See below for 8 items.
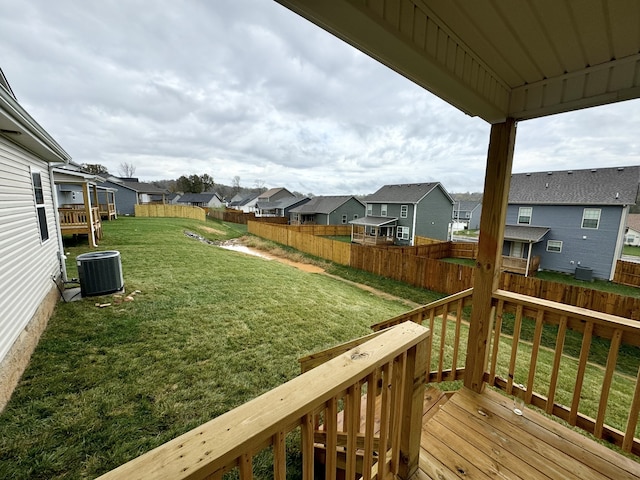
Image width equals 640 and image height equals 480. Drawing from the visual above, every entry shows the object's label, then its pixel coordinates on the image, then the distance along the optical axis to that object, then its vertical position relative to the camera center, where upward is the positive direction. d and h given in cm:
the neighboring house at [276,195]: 5022 +172
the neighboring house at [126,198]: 2573 +23
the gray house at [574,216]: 1382 -35
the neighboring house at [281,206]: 3888 -37
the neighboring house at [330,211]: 3138 -73
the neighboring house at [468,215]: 3938 -120
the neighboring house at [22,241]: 315 -70
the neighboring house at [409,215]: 2203 -73
